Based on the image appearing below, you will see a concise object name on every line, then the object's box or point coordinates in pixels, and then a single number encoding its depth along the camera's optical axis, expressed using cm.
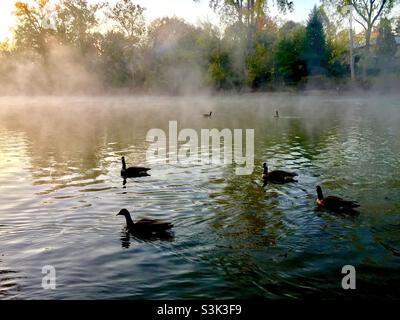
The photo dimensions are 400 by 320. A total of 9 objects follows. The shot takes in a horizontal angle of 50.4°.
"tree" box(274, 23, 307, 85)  7050
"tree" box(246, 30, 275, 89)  7425
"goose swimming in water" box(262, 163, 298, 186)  1581
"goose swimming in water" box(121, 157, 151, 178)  1756
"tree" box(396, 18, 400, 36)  7709
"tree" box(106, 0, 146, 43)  9494
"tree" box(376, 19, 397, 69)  7047
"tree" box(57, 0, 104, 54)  9662
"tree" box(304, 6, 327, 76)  6744
